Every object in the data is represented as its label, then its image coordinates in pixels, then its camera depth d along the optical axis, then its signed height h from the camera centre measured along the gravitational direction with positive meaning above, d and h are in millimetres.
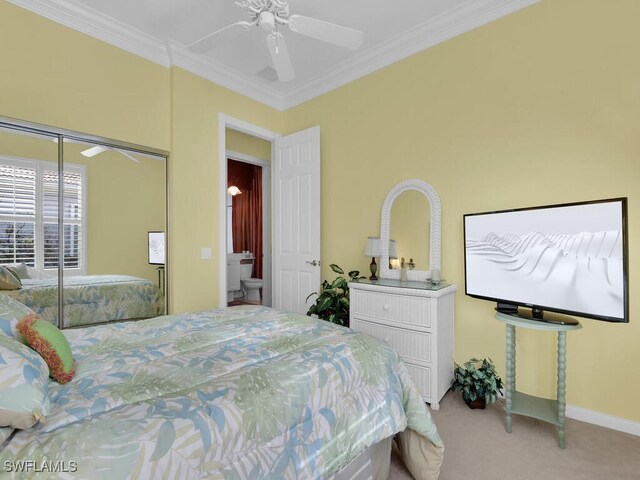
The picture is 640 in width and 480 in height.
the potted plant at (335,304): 3119 -615
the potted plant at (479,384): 2340 -1053
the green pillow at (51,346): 1087 -366
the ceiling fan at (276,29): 1978 +1340
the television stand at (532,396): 1912 -950
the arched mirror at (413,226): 2836 +131
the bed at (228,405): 826 -505
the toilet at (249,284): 5645 -756
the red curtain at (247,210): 6062 +577
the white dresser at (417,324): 2383 -658
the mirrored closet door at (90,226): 2428 +113
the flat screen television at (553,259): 1804 -114
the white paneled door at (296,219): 3650 +256
